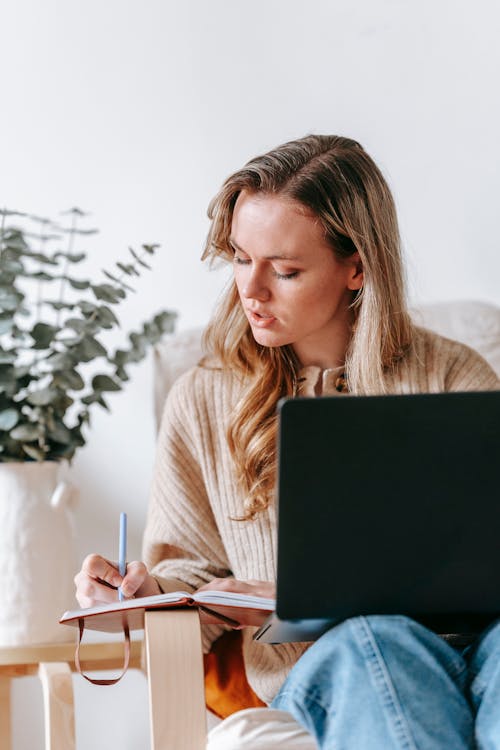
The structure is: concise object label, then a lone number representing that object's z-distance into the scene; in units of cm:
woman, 139
